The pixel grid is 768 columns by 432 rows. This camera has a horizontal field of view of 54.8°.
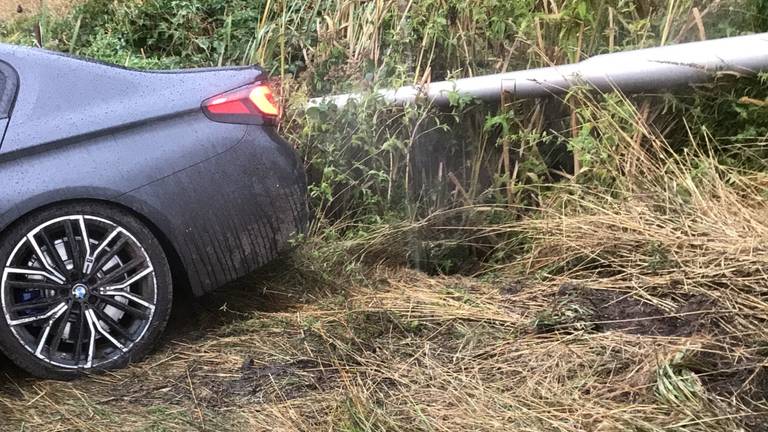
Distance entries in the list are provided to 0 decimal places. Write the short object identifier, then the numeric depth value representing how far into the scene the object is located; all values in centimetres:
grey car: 305
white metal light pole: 362
